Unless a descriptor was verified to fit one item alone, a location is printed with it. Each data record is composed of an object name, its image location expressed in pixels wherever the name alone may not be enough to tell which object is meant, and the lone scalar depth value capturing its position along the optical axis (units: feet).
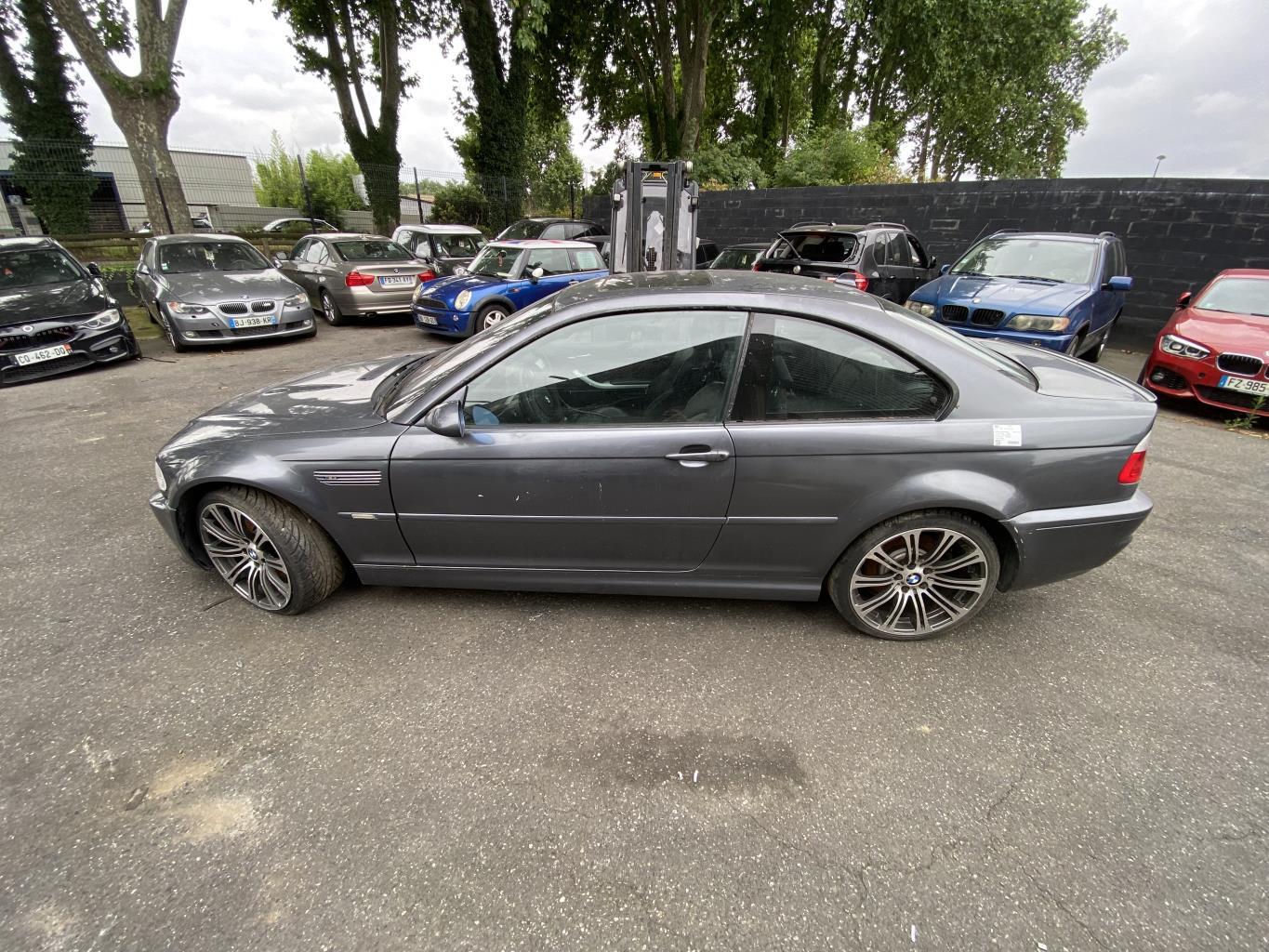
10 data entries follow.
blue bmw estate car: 20.43
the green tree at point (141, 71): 30.76
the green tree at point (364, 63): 53.52
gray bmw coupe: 7.58
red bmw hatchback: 17.94
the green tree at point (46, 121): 45.09
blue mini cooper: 26.99
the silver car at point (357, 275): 31.71
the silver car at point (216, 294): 25.21
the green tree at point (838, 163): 48.85
